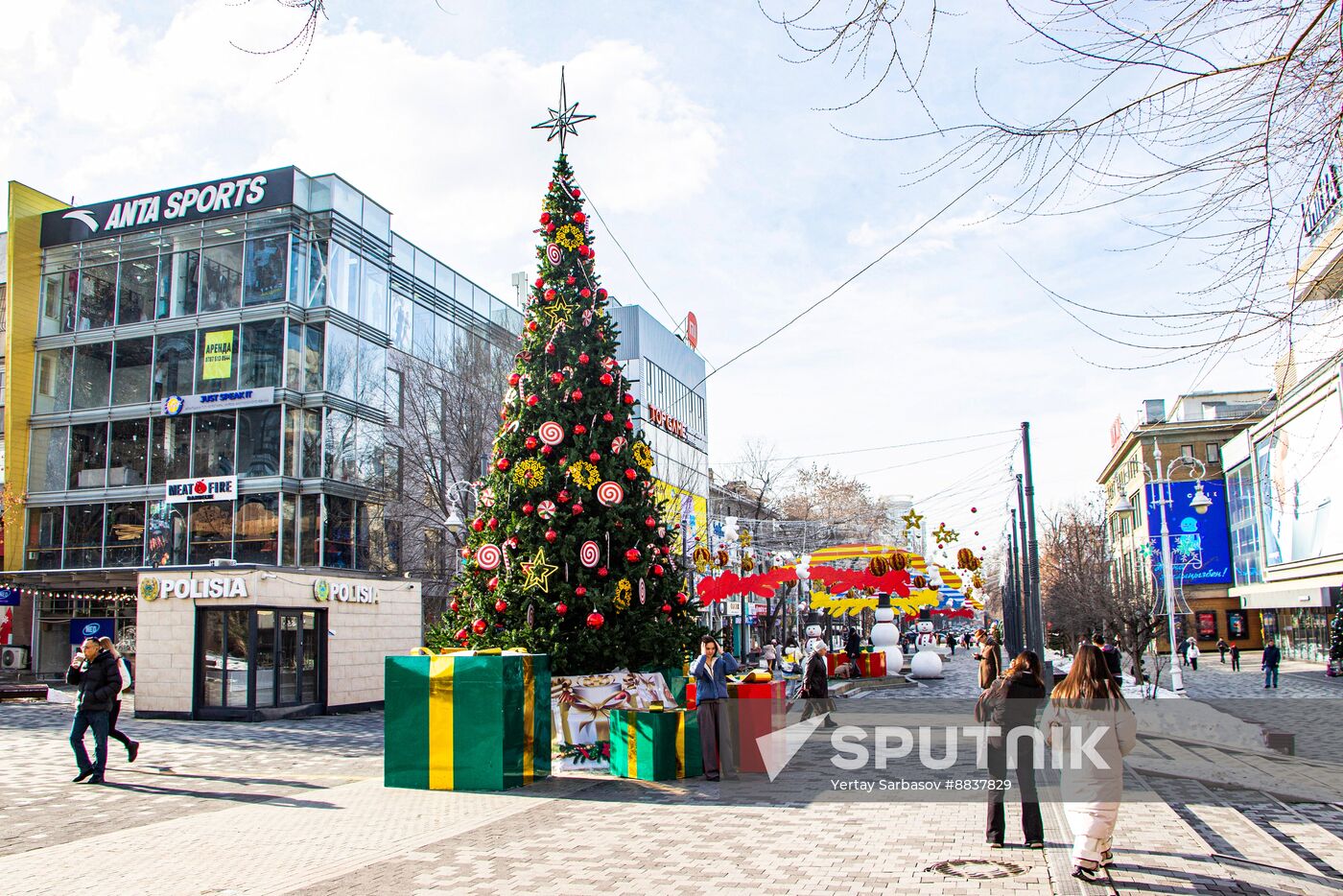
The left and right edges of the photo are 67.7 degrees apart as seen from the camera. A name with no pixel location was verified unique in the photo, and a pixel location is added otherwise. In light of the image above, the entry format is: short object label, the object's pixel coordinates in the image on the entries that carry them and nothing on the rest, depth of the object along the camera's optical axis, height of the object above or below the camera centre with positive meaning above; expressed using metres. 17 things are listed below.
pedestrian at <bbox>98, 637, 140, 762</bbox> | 12.44 -1.52
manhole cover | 7.08 -2.07
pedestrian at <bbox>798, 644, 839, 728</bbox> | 18.12 -1.77
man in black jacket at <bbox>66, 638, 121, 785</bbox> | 12.06 -1.24
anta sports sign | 30.48 +12.28
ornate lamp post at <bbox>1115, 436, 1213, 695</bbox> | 26.61 +0.12
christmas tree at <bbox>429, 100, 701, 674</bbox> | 13.34 +1.00
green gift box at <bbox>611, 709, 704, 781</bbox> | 11.81 -1.89
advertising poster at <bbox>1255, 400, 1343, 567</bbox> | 31.00 +2.21
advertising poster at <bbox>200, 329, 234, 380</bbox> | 30.61 +7.23
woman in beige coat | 6.66 -1.16
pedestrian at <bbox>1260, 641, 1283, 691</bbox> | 30.14 -2.63
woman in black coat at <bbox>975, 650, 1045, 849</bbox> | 7.95 -1.25
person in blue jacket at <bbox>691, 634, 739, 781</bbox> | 11.78 -1.46
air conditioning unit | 35.28 -2.16
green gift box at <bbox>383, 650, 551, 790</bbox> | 11.18 -1.49
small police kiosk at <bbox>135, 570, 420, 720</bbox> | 22.06 -1.22
